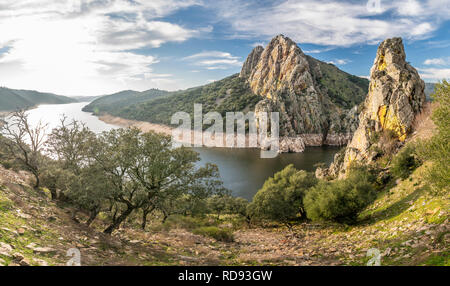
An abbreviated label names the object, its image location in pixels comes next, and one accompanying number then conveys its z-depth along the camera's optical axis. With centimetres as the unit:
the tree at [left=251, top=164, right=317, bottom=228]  3269
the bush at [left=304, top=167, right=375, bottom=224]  2461
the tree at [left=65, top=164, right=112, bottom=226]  1395
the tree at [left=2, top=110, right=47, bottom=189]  1934
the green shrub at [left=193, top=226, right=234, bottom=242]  2217
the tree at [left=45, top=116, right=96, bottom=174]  1770
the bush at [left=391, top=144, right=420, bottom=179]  2720
